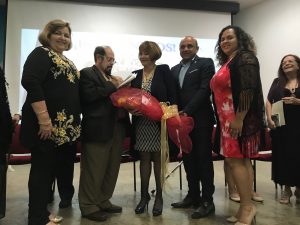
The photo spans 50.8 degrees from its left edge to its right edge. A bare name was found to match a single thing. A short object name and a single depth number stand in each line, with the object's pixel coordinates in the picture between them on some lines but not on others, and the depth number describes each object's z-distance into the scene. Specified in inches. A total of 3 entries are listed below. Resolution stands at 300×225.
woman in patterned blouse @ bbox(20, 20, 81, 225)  80.1
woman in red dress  84.0
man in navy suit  101.7
